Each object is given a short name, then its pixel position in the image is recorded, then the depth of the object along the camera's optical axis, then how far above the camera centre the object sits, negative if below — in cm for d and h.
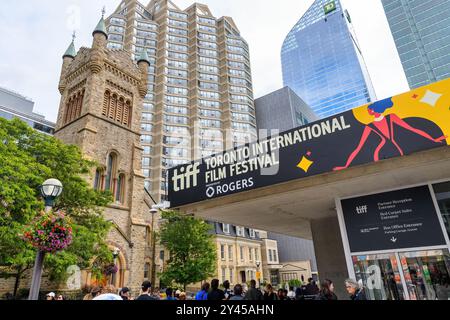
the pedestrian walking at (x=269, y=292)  857 -25
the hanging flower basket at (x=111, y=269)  2273 +154
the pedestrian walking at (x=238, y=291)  682 -14
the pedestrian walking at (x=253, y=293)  750 -22
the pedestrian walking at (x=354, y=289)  579 -20
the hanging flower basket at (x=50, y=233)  721 +137
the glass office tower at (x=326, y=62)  14038 +10105
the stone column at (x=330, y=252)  1314 +113
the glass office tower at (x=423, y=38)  11506 +8833
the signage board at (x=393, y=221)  830 +148
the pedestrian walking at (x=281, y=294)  993 -37
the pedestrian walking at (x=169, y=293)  864 -13
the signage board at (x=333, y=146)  737 +349
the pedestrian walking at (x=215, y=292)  700 -15
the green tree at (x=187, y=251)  2916 +333
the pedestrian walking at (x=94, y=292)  642 +0
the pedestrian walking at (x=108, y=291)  472 -1
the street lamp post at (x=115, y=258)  2367 +242
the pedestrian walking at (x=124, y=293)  666 -5
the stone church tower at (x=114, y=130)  2658 +1473
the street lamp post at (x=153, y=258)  3140 +304
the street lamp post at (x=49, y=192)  704 +237
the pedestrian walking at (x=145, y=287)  627 +4
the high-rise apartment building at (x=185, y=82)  6844 +4896
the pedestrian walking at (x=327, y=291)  620 -22
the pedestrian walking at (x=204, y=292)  785 -15
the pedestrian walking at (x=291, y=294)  1300 -51
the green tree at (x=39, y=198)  1356 +497
